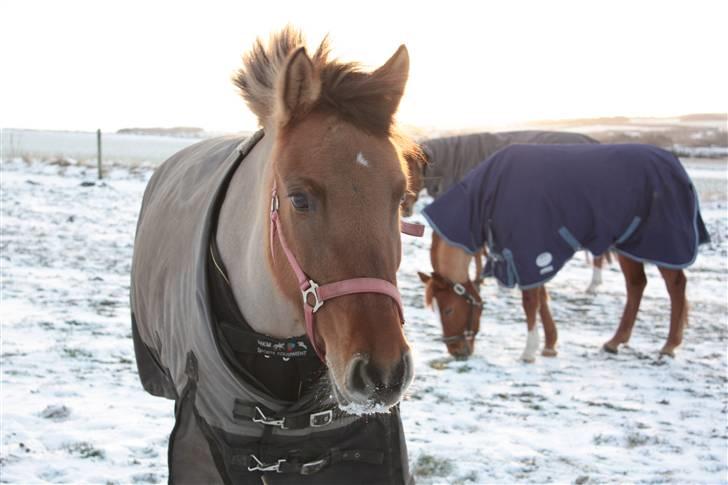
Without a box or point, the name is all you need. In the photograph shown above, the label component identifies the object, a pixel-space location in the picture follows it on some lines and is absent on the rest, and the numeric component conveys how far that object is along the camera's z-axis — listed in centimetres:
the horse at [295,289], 168
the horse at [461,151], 934
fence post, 1508
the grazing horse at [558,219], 545
